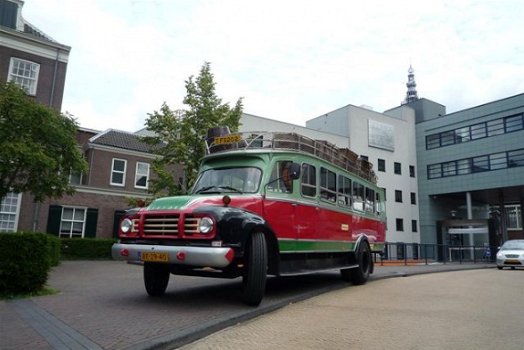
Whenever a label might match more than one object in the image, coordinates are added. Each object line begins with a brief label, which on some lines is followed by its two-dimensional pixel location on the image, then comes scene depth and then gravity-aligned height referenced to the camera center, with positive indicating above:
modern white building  41.16 +10.39
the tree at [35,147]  12.94 +3.00
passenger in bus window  8.22 +1.34
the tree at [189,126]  17.11 +4.88
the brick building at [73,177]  22.30 +5.19
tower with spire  96.77 +38.00
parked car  20.42 +0.05
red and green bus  6.54 +0.49
